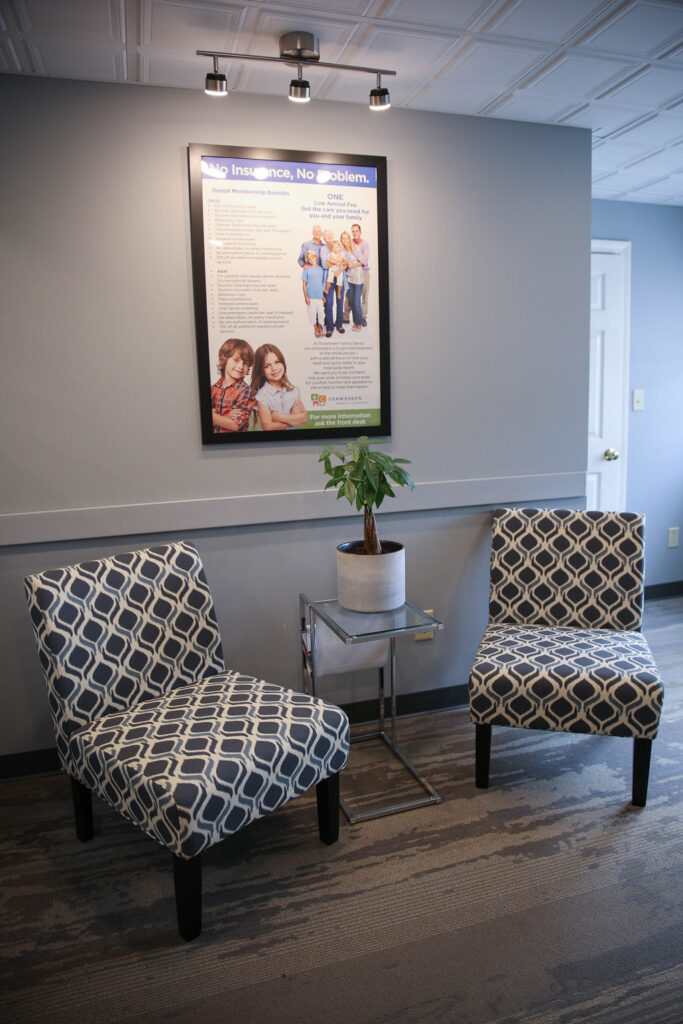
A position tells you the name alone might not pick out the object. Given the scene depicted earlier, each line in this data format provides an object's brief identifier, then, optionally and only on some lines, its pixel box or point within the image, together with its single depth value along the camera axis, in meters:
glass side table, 2.22
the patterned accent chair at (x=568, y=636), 2.17
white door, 4.00
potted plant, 2.30
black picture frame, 2.44
